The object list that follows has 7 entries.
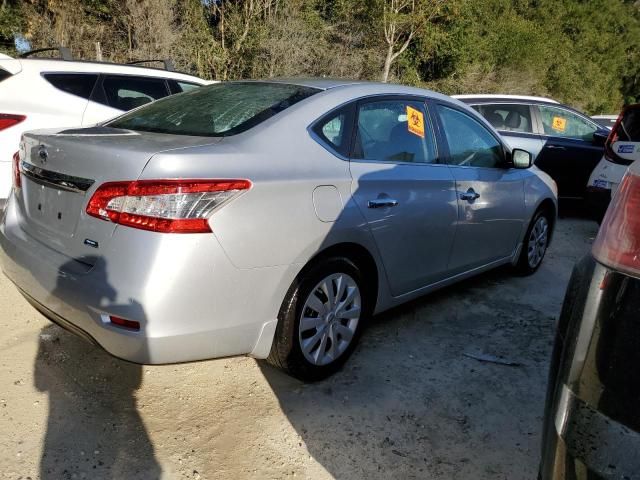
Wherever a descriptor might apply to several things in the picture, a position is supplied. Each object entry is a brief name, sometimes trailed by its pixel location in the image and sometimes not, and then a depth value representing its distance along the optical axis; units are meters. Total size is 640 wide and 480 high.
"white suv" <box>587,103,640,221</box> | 5.90
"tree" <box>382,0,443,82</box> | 16.36
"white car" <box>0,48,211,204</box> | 4.30
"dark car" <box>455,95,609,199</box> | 7.59
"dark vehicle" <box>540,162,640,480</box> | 1.29
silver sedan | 2.23
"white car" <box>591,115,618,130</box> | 11.89
